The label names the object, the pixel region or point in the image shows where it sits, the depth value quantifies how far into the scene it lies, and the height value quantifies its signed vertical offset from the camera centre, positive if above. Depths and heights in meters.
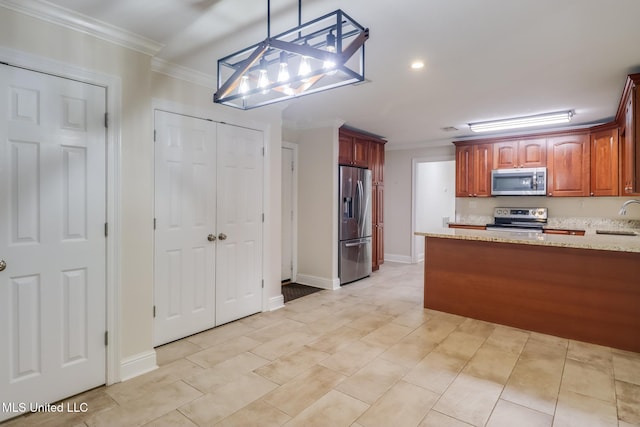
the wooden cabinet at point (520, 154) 5.17 +0.91
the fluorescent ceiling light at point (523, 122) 4.32 +1.23
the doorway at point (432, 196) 6.97 +0.34
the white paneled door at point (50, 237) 1.94 -0.17
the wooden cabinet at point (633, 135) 2.79 +0.67
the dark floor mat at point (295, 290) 4.44 -1.12
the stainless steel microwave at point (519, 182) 5.12 +0.47
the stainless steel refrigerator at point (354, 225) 4.96 -0.21
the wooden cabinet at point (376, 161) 5.85 +0.89
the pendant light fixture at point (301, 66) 1.51 +0.72
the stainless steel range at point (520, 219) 5.30 -0.13
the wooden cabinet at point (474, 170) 5.64 +0.71
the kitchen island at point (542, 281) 2.91 -0.69
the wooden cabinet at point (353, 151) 5.12 +0.95
